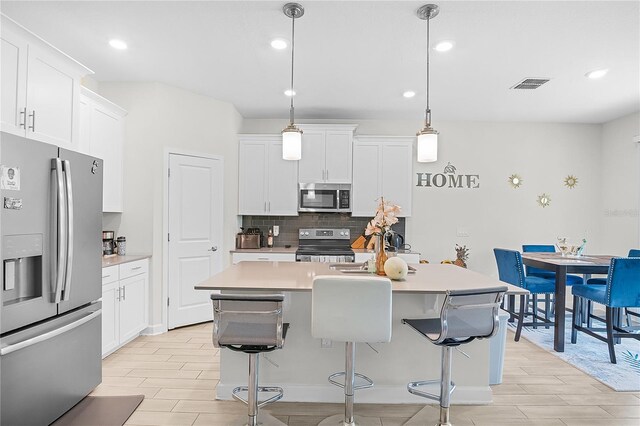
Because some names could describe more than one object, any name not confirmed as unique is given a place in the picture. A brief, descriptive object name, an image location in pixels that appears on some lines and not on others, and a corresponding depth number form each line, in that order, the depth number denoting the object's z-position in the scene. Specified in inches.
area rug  122.3
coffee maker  155.0
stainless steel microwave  203.2
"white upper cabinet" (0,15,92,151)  92.4
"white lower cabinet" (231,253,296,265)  187.8
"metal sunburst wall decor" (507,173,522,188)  219.5
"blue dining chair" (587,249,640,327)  163.8
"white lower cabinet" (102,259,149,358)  132.0
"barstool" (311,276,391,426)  79.4
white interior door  169.5
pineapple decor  207.3
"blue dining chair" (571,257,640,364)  133.9
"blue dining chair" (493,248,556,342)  158.7
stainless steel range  206.7
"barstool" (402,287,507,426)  80.7
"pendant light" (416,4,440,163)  105.2
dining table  145.7
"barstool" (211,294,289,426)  78.5
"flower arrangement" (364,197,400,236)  101.2
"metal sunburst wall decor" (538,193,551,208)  219.1
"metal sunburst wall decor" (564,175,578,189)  219.1
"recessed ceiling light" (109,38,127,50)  126.2
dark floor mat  94.2
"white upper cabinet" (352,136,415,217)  204.7
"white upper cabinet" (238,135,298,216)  202.8
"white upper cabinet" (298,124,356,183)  202.7
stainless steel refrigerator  77.7
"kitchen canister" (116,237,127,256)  158.9
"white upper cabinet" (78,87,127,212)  138.7
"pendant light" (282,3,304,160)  105.5
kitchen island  105.3
